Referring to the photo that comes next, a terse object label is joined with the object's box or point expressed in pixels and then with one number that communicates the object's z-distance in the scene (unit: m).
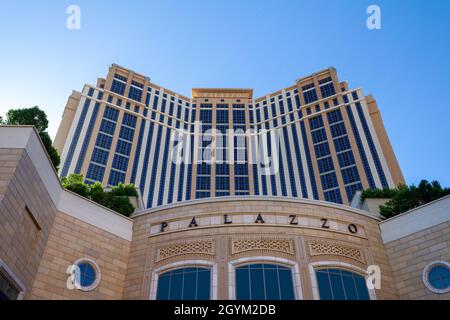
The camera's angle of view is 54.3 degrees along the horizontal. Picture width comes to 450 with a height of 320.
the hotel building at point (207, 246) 17.09
